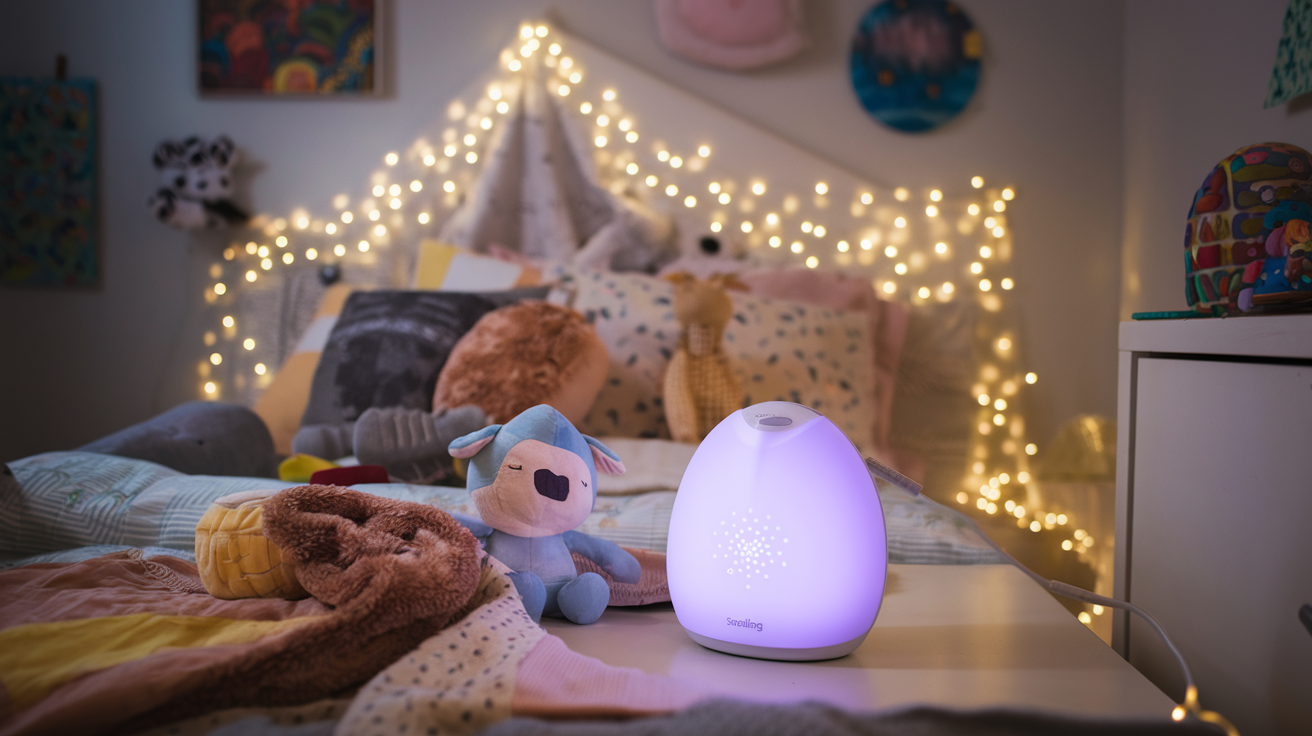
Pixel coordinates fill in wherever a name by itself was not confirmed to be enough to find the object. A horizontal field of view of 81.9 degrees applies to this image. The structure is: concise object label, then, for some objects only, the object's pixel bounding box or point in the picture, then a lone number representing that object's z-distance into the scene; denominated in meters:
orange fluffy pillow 1.27
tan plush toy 1.40
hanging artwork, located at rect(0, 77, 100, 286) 2.17
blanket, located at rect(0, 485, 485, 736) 0.48
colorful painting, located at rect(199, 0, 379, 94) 2.13
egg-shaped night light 0.58
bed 0.49
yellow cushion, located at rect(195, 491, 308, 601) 0.65
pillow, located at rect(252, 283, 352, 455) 1.59
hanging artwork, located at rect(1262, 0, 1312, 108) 1.19
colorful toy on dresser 0.72
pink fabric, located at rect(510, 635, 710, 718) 0.49
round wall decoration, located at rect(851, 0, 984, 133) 1.99
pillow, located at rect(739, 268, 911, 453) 1.81
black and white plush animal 2.11
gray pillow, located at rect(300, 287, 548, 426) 1.42
